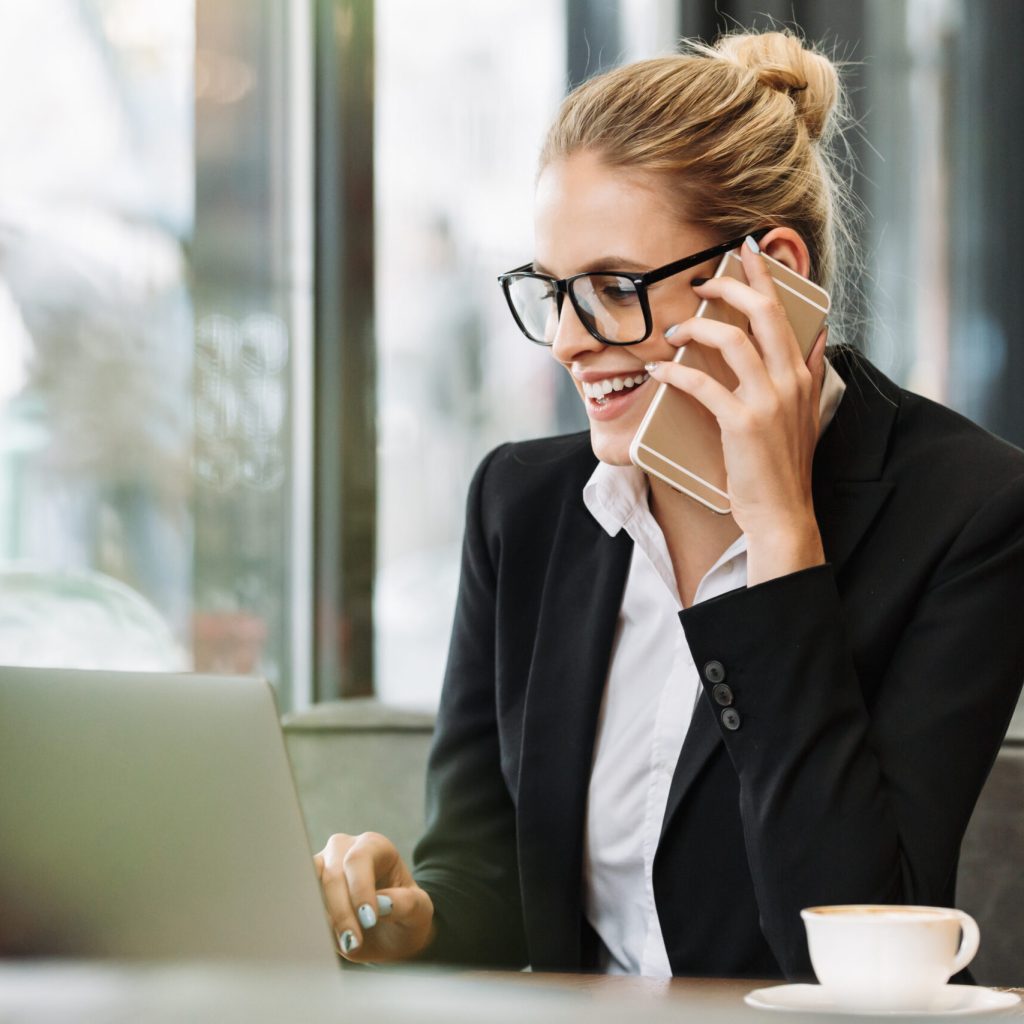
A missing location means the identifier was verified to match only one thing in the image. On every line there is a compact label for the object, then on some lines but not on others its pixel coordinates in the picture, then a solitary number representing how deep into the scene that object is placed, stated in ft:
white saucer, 6.50
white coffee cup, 6.50
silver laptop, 6.33
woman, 7.49
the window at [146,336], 10.04
